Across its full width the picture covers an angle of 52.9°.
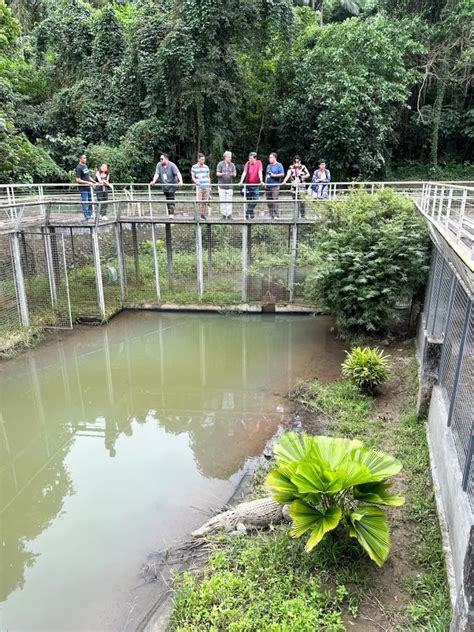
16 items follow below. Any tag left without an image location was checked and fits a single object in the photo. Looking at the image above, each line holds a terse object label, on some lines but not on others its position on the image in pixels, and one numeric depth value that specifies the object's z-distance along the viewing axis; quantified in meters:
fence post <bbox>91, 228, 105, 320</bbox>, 12.05
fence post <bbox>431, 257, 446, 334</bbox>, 7.23
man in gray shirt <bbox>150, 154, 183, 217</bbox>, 12.45
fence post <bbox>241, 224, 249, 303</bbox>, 13.12
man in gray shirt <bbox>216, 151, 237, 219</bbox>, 12.30
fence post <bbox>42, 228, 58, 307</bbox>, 11.94
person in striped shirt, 12.85
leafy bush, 9.78
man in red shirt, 12.41
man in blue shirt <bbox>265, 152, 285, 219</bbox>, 12.54
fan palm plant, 4.34
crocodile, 5.29
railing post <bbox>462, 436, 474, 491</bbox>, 3.94
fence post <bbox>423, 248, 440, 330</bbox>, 8.52
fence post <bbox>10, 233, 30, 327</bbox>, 10.80
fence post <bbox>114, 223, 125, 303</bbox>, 13.45
